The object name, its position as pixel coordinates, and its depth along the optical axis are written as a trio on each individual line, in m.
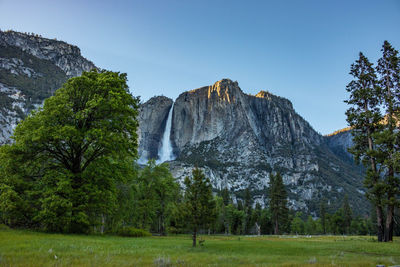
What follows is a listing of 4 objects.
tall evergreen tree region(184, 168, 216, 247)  20.22
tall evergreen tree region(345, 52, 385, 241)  24.20
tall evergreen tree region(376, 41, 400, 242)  22.39
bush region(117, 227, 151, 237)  24.10
